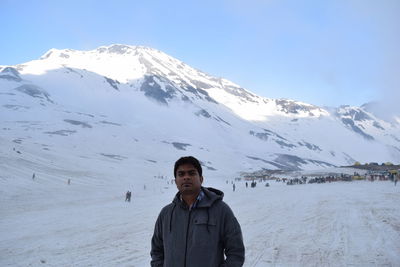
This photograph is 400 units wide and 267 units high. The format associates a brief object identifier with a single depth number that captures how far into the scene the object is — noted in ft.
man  11.48
